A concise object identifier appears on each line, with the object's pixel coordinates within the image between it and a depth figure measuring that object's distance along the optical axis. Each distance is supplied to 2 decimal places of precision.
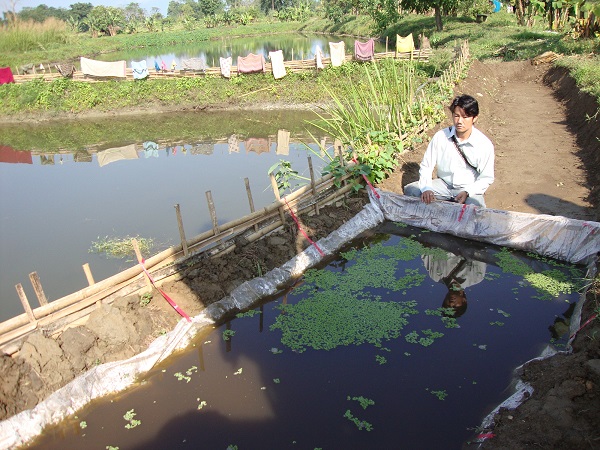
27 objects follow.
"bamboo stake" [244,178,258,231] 4.80
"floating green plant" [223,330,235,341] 3.84
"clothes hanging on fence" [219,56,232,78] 16.03
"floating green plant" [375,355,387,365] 3.41
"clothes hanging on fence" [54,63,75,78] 16.69
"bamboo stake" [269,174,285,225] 4.95
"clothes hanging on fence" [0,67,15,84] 17.11
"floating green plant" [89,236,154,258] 6.05
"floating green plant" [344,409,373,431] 2.87
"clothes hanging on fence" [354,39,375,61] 16.27
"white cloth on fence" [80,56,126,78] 16.75
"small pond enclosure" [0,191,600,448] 3.12
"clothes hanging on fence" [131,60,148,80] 16.45
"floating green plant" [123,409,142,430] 3.07
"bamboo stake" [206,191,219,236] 4.48
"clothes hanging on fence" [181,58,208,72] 16.50
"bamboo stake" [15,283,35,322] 3.34
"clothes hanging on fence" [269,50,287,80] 15.65
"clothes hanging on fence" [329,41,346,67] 16.25
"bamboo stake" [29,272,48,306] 3.44
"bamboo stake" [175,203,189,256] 4.18
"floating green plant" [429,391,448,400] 3.03
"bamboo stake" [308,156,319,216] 5.29
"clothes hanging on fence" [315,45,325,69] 15.86
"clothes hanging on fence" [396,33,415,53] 17.84
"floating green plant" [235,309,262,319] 4.11
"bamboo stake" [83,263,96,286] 3.74
